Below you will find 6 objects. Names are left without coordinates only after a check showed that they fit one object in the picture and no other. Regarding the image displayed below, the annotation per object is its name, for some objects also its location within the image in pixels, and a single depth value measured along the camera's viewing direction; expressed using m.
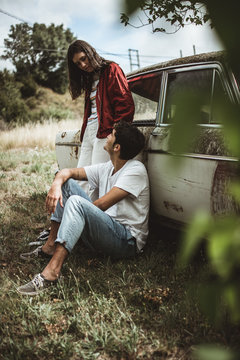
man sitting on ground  2.23
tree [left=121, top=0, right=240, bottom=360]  0.40
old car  2.13
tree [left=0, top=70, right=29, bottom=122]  23.48
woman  2.83
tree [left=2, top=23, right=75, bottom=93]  33.31
